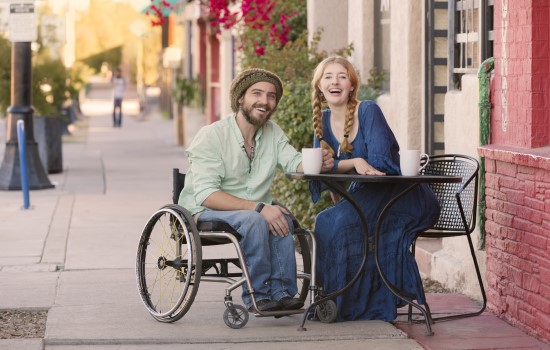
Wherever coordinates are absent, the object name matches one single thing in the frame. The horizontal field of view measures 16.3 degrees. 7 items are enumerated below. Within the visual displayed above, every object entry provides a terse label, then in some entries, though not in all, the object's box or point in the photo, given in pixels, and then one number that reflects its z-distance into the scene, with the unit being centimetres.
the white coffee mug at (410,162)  1015
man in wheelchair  1041
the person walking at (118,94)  5085
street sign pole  2385
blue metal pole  2043
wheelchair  1029
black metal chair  1086
